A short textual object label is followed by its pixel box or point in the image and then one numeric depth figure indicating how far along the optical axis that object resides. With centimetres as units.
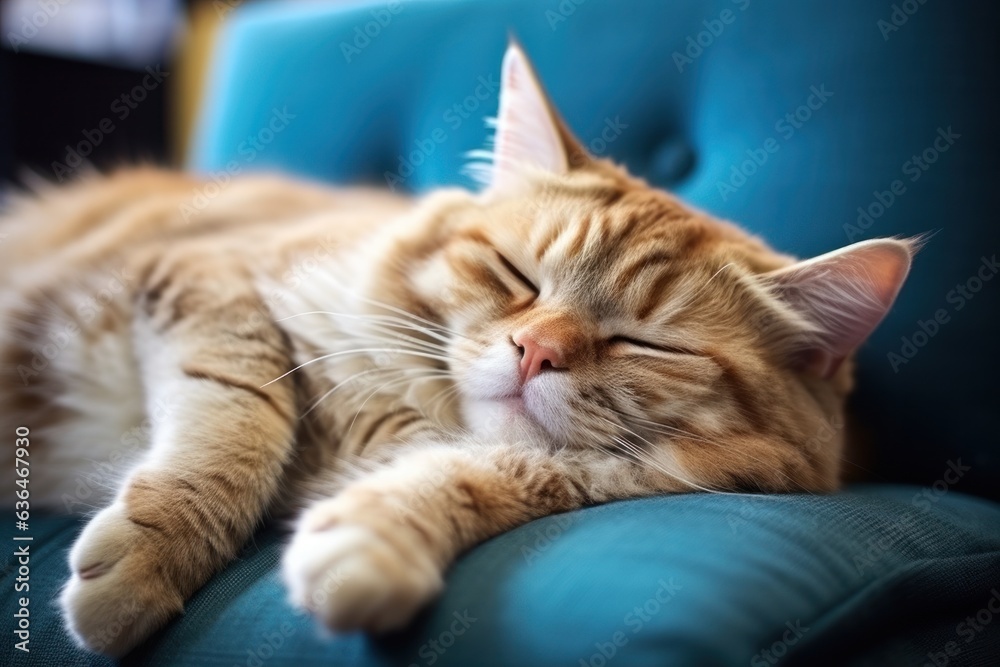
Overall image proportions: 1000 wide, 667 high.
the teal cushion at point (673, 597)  42
